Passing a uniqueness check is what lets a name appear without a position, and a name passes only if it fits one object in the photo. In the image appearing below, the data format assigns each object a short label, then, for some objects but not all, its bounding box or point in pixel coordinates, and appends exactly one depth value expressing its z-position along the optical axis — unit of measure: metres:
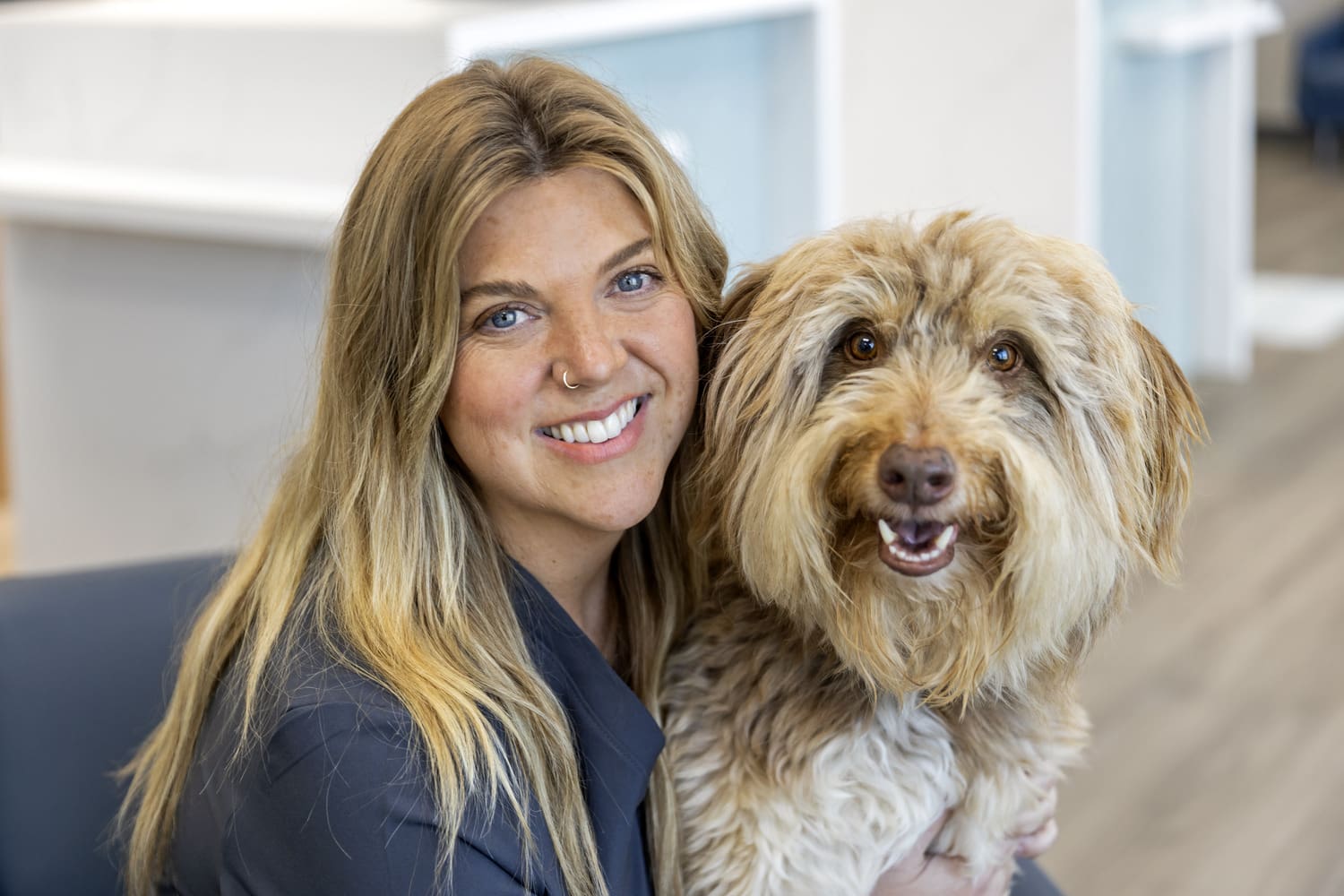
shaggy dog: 1.28
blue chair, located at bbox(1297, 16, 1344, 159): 8.45
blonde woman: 1.30
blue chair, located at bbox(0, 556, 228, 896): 1.64
